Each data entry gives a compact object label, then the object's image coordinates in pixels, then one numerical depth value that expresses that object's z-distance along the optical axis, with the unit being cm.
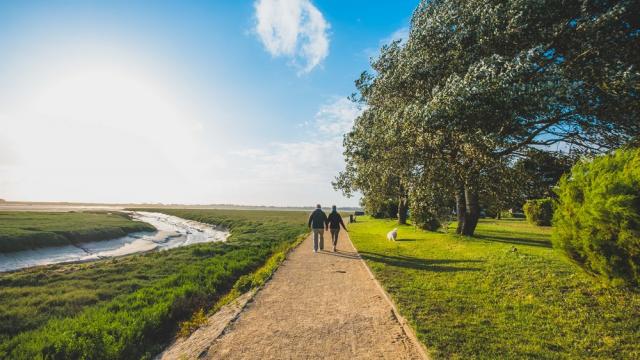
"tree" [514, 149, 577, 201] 1700
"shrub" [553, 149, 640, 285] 567
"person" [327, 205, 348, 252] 1697
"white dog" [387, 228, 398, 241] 2061
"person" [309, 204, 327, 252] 1666
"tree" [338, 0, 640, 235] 1019
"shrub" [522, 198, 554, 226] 2798
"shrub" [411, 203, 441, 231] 2408
